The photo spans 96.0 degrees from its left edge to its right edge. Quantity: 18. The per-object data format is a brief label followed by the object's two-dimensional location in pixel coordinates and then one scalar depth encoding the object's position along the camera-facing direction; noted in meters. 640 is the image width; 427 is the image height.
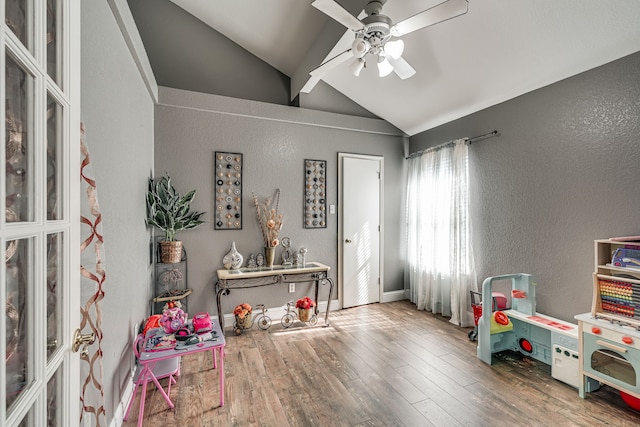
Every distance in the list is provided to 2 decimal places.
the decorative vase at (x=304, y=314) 3.31
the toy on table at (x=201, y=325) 2.10
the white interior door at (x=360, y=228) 3.98
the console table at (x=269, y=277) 3.06
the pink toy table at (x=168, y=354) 1.75
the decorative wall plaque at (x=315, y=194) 3.78
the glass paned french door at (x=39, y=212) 0.58
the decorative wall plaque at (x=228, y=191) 3.36
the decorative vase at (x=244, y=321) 3.12
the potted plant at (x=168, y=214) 2.82
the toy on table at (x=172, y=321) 2.08
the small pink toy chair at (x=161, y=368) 1.98
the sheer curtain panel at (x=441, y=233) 3.38
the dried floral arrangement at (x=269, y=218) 3.45
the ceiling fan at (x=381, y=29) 1.77
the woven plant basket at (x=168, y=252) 2.88
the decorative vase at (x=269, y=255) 3.45
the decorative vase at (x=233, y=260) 3.28
